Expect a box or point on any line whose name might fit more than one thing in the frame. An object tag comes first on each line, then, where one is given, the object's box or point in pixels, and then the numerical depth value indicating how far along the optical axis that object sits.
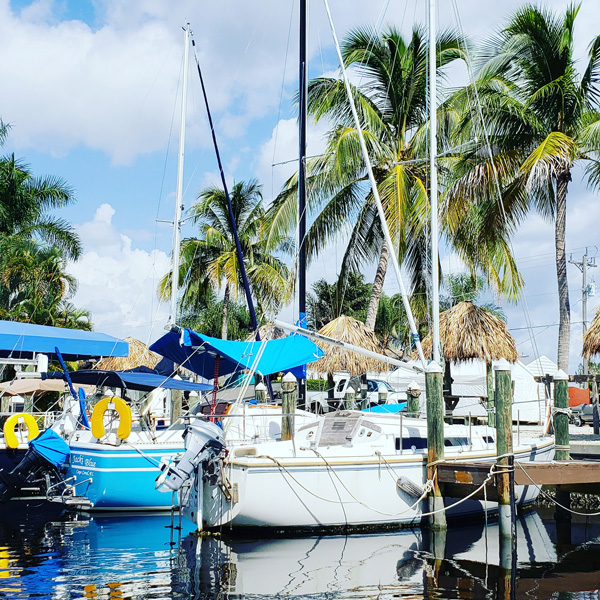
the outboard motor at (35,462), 15.73
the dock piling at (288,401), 15.97
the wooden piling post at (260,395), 19.19
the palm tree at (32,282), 34.66
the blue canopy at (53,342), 20.39
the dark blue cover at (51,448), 15.82
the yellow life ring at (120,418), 15.14
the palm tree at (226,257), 35.72
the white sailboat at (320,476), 12.63
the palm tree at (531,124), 19.92
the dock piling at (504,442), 11.88
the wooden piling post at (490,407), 17.83
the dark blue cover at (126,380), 17.24
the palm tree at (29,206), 33.16
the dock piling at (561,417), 14.68
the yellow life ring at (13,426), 16.41
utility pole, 47.41
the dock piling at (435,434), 13.34
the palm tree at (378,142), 24.14
